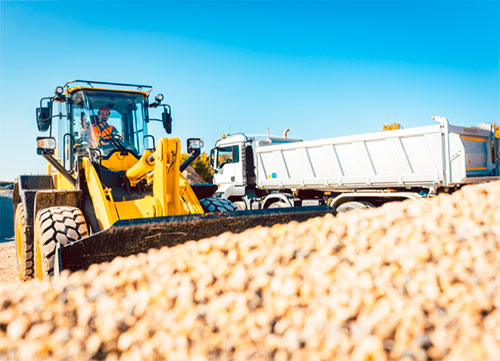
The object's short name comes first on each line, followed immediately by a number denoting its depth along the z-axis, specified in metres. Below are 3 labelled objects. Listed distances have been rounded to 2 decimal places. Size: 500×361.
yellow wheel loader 3.57
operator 5.57
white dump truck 8.30
